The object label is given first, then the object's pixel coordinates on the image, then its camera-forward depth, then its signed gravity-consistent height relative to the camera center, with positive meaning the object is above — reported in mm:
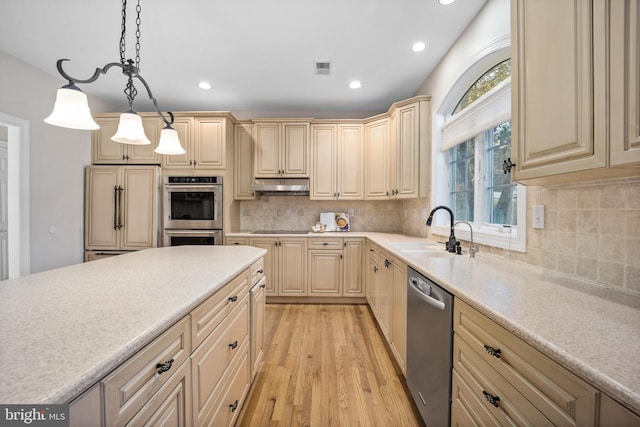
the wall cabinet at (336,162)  3621 +735
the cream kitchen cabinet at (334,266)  3344 -675
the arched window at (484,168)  1713 +417
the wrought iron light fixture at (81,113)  1195 +501
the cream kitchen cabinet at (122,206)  3275 +90
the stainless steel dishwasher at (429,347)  1187 -702
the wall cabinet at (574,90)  758 +440
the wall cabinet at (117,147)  3328 +858
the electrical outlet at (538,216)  1390 -5
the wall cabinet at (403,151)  2898 +759
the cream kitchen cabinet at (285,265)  3355 -668
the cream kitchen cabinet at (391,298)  1812 -721
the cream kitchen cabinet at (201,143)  3338 +917
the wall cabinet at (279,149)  3586 +904
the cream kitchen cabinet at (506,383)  615 -492
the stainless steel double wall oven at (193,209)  3297 +55
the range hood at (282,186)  3516 +379
